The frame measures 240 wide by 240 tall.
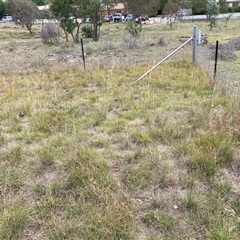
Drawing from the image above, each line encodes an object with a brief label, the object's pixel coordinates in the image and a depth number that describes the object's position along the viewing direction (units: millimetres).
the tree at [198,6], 44188
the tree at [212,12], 24250
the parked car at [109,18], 46656
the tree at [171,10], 32500
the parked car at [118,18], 48594
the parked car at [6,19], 57119
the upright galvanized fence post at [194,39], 7027
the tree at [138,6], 26038
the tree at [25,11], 30188
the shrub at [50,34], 18861
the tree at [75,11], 17719
